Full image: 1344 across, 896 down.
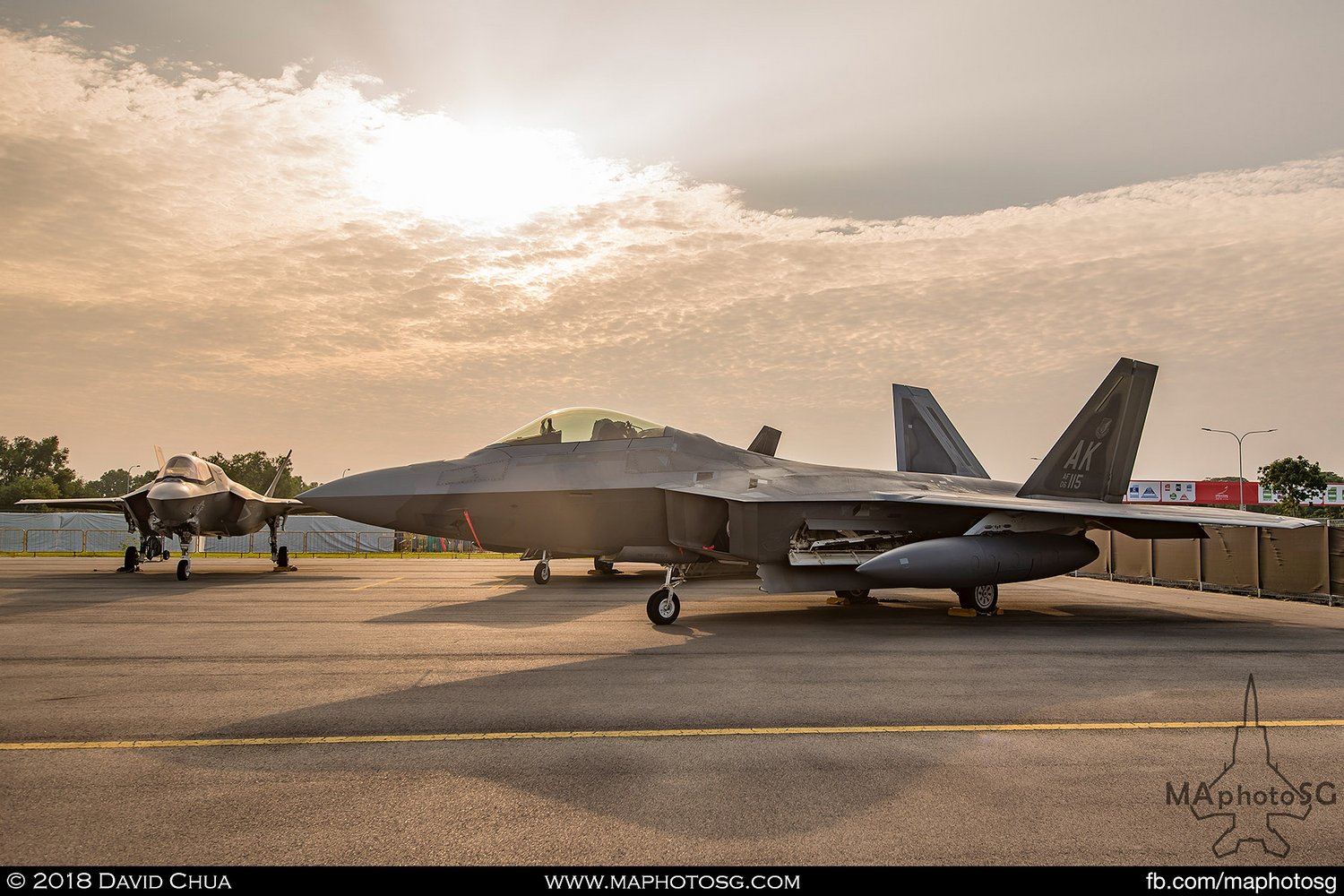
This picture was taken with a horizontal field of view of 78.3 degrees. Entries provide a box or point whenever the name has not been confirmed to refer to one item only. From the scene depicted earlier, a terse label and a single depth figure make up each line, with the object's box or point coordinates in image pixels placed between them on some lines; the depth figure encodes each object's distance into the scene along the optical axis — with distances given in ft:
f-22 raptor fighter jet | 38.11
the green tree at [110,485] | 453.17
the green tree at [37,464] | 313.73
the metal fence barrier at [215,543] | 142.92
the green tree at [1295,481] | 251.39
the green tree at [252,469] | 325.01
